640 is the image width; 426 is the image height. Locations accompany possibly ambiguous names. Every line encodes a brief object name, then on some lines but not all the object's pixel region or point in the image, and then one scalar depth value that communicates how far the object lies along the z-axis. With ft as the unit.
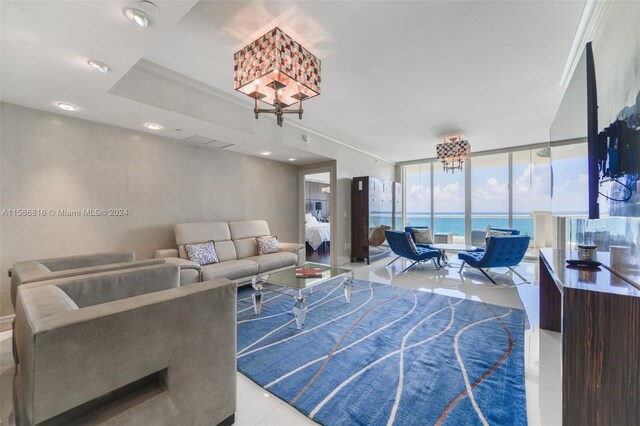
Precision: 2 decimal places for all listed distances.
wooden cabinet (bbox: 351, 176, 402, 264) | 19.76
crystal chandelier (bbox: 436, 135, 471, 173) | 16.67
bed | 24.08
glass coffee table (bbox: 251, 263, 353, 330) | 8.66
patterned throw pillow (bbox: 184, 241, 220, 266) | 12.25
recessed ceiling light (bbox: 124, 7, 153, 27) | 5.17
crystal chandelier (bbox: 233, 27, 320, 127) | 7.06
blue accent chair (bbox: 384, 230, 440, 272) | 16.19
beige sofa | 11.29
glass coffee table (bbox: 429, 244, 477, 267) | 16.67
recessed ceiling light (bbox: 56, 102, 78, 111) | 9.18
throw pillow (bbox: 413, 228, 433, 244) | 19.52
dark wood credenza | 3.63
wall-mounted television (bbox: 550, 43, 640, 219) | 4.29
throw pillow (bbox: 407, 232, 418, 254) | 16.08
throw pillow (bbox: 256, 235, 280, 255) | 15.26
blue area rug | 5.25
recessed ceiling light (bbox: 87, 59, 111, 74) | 6.80
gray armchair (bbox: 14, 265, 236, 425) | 3.12
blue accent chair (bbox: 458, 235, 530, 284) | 13.42
